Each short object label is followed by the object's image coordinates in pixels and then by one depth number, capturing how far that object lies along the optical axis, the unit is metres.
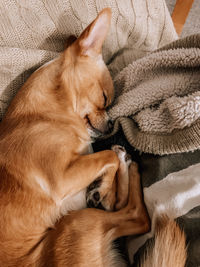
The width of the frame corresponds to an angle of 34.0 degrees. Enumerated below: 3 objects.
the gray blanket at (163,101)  0.43
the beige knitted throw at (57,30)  0.51
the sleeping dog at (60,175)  0.44
